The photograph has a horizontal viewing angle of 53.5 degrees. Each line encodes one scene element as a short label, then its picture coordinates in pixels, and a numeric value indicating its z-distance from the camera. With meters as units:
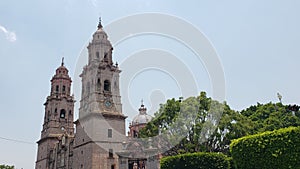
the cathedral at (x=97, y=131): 37.41
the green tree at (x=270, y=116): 35.97
